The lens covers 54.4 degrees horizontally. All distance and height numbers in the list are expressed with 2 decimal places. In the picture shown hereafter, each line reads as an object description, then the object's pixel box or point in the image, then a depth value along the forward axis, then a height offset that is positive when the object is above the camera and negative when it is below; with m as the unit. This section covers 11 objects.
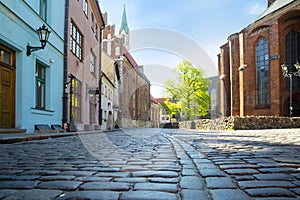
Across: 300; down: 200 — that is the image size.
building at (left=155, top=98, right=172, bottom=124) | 96.41 -1.96
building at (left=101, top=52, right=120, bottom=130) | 26.75 +2.06
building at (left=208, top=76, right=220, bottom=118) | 44.30 +1.77
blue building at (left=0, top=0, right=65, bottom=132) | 8.91 +1.67
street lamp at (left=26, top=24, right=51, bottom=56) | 10.08 +2.69
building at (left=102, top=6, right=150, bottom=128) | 41.47 +4.20
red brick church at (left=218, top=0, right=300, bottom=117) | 29.30 +5.41
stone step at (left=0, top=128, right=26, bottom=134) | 8.33 -0.52
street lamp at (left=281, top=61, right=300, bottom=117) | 26.67 +3.48
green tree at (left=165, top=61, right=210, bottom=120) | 37.29 +2.72
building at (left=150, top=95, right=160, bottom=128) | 77.06 +0.04
